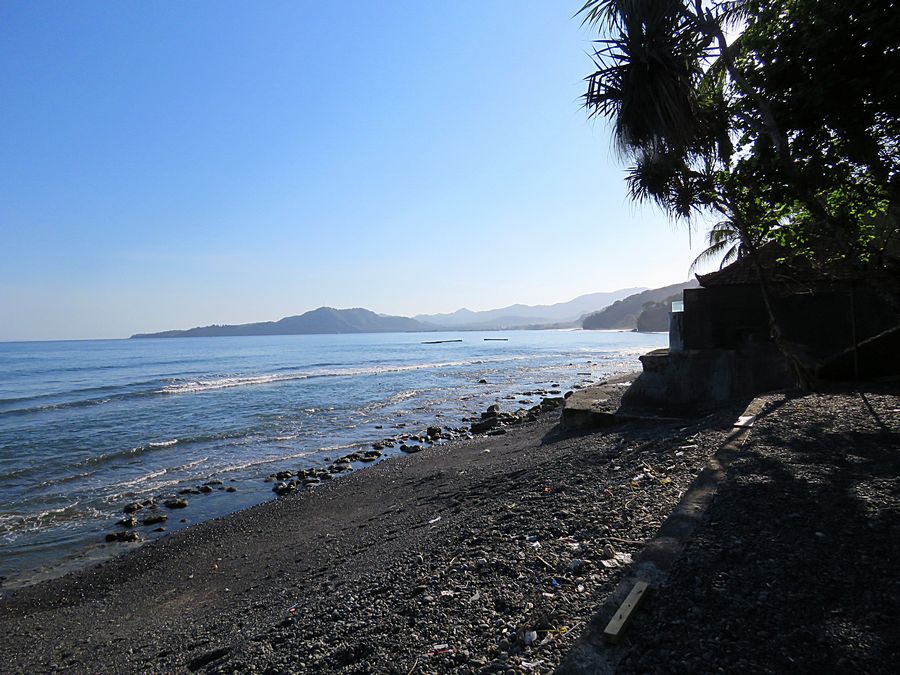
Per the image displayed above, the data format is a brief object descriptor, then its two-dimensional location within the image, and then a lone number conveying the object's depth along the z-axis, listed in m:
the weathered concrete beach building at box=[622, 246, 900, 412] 8.79
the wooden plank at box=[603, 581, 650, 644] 2.26
